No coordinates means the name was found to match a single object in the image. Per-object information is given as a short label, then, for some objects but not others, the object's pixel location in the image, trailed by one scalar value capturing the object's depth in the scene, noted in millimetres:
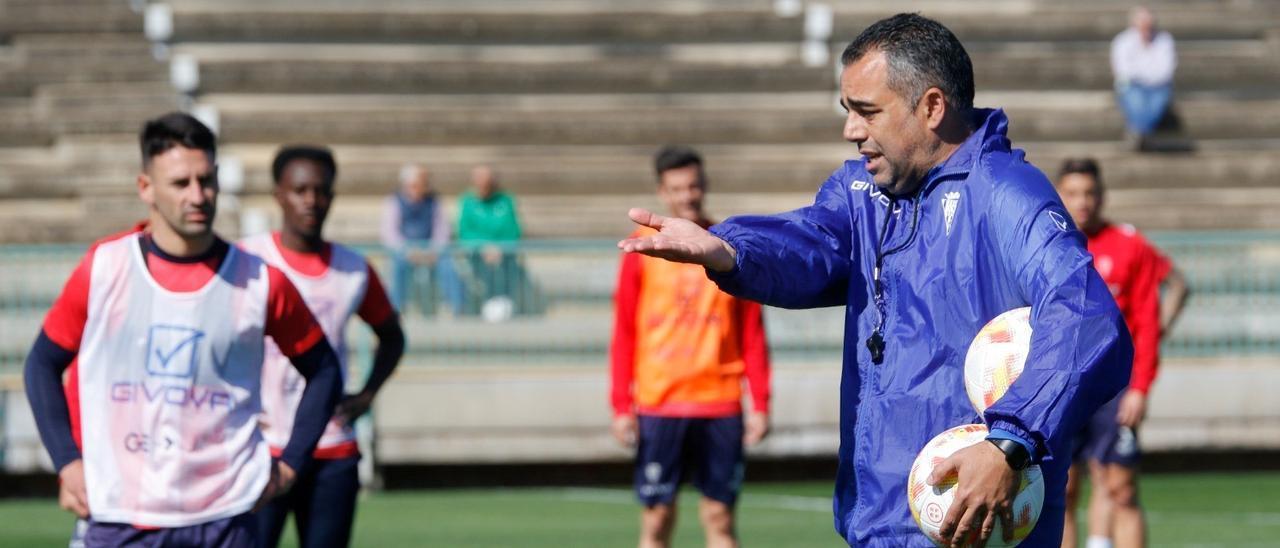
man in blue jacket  8375
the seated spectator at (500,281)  27187
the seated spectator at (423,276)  26875
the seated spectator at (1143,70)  38812
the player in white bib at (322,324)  14695
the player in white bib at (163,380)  11859
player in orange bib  17875
